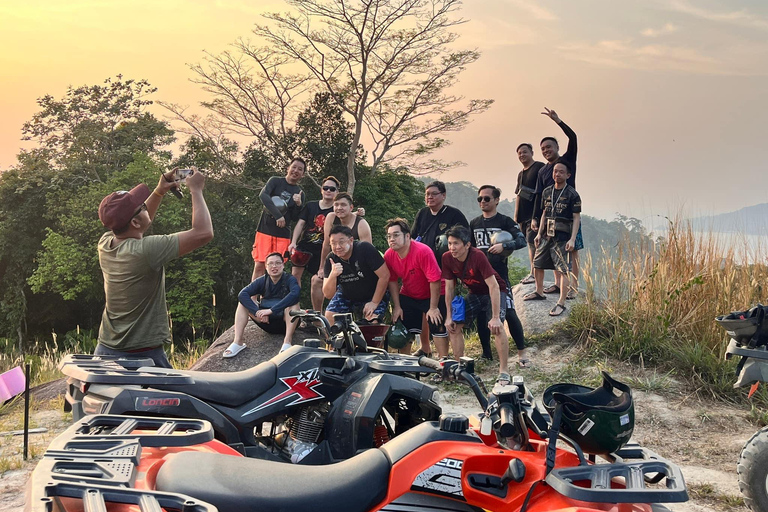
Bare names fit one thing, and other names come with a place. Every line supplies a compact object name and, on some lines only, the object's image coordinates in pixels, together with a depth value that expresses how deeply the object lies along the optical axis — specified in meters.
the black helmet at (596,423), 2.77
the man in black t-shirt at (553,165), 9.41
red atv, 2.13
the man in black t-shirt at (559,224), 9.16
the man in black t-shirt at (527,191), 10.03
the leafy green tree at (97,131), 31.09
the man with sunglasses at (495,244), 8.53
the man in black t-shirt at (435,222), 8.73
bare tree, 26.69
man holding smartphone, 4.38
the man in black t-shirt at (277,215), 9.80
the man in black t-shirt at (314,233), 9.46
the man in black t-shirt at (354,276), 7.75
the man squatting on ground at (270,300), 8.72
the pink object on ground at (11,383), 6.25
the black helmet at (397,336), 7.29
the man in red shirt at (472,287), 7.50
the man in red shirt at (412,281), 8.08
